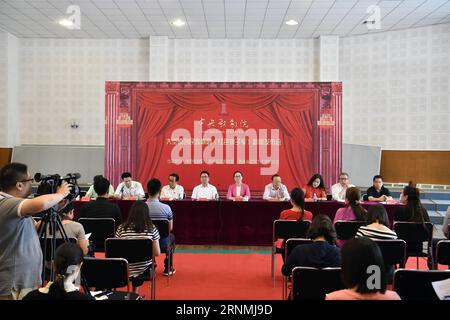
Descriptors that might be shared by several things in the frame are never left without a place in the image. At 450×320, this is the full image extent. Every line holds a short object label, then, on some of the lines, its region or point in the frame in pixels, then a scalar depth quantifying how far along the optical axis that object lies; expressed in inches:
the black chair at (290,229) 155.8
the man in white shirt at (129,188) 250.1
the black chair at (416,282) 85.7
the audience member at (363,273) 60.9
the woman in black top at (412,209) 163.8
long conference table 218.1
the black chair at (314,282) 88.7
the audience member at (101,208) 164.4
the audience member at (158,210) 171.1
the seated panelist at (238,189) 256.2
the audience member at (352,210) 159.8
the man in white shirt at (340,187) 245.3
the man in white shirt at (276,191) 247.0
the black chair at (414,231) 158.1
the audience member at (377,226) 130.4
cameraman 76.6
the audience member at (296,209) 159.3
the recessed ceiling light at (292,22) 317.4
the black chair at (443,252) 125.5
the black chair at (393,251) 125.6
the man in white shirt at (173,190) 253.3
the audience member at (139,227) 132.2
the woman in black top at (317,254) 102.2
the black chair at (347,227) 158.1
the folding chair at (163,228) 160.6
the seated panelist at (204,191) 256.4
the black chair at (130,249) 122.1
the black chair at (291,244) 124.9
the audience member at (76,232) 117.5
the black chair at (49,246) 117.2
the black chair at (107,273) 102.3
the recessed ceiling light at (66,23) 319.9
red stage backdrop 315.9
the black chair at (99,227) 155.0
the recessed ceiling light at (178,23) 320.5
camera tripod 94.3
